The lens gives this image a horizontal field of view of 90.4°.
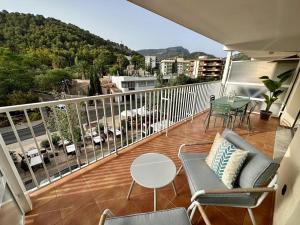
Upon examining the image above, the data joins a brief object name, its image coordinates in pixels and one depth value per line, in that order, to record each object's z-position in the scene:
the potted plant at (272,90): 4.38
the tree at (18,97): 17.58
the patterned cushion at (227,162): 1.54
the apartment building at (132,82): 25.52
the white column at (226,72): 5.56
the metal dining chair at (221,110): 3.48
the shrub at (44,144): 10.67
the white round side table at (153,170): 1.54
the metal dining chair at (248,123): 3.89
